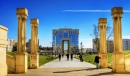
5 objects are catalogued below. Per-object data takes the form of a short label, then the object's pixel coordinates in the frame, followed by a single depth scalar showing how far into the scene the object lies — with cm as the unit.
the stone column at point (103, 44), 1196
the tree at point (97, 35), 2957
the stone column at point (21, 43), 909
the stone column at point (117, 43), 922
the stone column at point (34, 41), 1190
